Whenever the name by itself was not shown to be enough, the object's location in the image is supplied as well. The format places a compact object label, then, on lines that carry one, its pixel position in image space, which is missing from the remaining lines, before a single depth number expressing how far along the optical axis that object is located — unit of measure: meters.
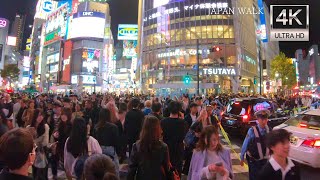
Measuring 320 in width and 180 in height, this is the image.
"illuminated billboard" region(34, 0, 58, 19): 133.62
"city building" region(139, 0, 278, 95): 61.44
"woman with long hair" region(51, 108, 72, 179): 6.28
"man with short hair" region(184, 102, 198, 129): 8.41
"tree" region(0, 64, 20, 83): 92.12
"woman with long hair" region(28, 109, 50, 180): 5.92
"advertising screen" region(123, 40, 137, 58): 113.88
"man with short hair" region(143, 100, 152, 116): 10.12
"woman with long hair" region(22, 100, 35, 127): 6.85
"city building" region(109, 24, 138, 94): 106.19
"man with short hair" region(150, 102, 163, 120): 7.57
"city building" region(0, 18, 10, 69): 98.81
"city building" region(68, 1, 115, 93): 85.94
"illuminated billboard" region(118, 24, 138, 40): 106.12
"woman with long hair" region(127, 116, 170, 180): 4.20
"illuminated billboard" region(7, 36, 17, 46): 100.49
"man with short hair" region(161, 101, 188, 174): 5.86
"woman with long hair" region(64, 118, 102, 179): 4.85
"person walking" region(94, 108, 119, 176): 5.59
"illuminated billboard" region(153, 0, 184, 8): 66.87
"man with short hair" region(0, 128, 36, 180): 2.47
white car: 7.45
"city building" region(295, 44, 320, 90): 163.88
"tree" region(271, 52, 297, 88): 75.69
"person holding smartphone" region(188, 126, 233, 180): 4.22
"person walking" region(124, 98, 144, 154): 7.82
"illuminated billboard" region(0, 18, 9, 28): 82.84
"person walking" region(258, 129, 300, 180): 3.19
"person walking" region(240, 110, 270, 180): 5.29
